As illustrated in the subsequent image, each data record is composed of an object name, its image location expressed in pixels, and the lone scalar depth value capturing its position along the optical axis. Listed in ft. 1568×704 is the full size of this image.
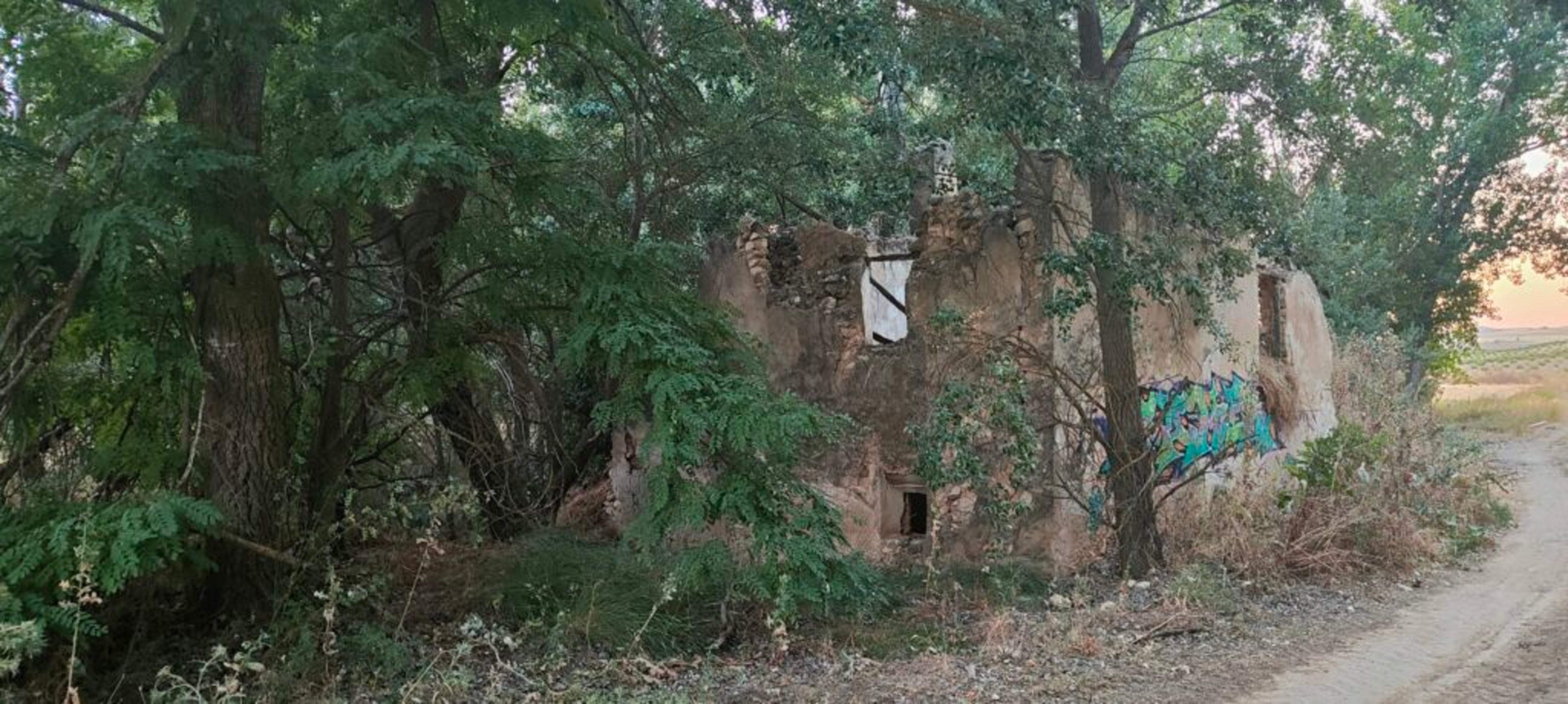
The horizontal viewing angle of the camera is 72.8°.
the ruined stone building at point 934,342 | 32.94
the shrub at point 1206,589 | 27.12
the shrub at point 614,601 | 23.73
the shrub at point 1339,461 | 34.94
